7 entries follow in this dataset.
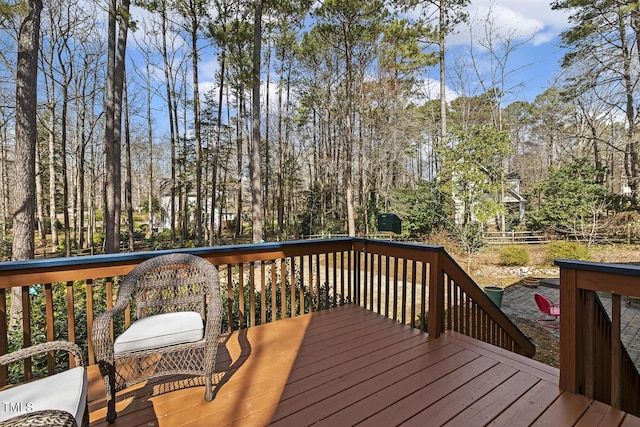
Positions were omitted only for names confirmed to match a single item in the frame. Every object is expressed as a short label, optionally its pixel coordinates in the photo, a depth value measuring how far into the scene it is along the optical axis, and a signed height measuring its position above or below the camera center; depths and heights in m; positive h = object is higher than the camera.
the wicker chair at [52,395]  1.02 -0.72
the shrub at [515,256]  10.07 -1.67
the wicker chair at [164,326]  1.66 -0.73
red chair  5.45 -1.88
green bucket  6.41 -1.89
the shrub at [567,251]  9.59 -1.46
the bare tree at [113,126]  7.31 +2.18
